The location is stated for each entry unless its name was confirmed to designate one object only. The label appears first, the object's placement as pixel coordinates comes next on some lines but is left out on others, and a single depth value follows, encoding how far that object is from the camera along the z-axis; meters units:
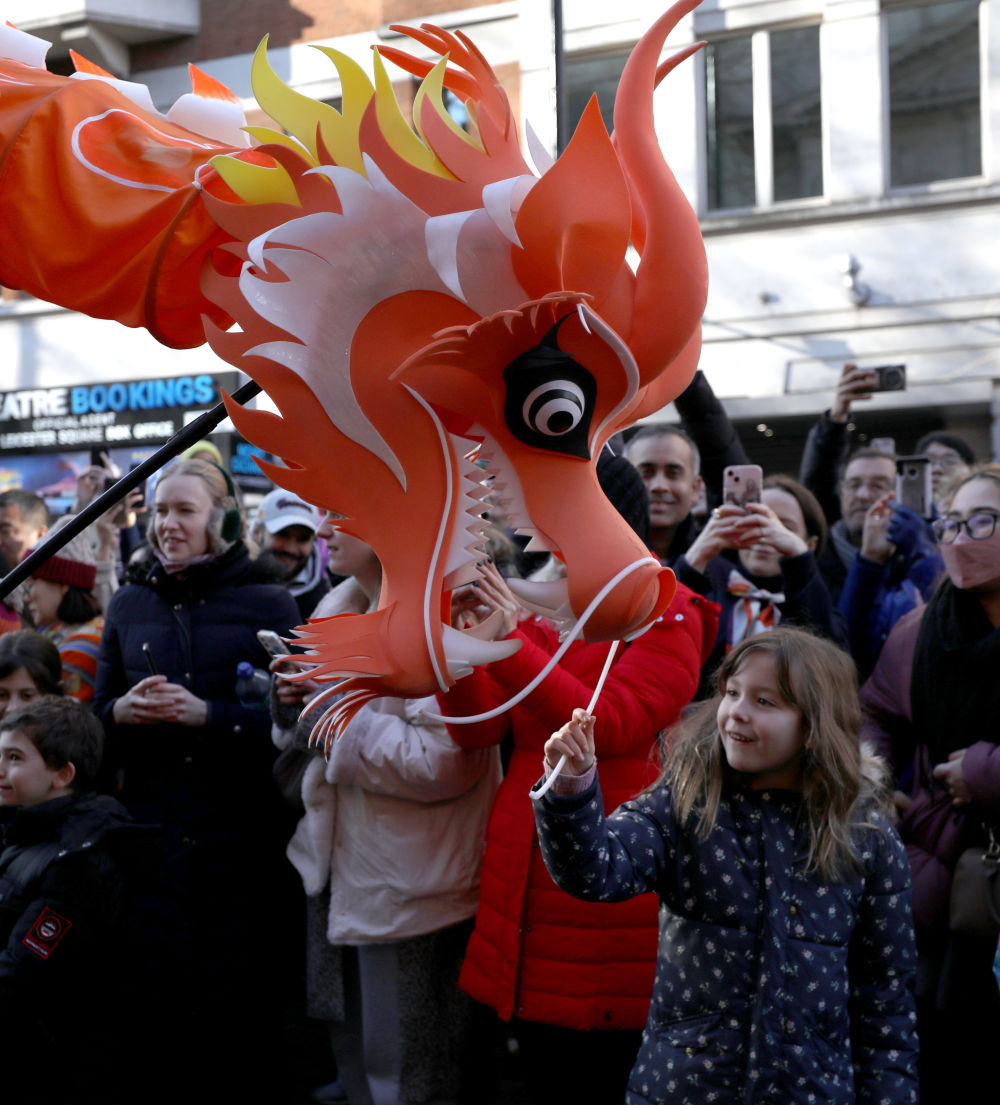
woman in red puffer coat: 2.50
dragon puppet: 1.25
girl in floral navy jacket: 2.10
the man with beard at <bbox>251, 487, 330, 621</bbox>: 4.13
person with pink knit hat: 3.81
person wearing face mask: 2.69
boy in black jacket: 2.80
